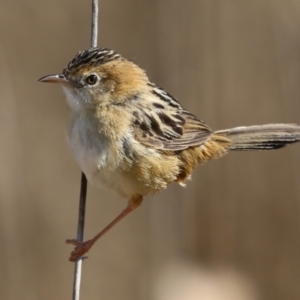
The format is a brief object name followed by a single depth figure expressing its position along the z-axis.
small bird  7.03
